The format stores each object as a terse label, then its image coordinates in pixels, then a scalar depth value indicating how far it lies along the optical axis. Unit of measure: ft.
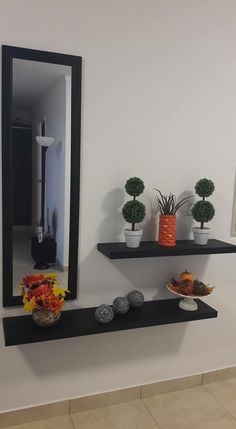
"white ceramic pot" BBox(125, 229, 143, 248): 5.69
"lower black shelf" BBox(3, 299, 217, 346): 5.05
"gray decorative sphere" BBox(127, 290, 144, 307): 6.00
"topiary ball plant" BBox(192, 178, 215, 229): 6.04
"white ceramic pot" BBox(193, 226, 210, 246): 6.14
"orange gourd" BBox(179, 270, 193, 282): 6.20
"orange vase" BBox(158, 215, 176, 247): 5.92
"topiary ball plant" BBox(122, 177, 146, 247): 5.57
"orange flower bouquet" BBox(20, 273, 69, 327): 5.00
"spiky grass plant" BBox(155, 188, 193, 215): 6.15
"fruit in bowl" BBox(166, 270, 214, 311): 6.04
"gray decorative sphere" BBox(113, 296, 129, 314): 5.72
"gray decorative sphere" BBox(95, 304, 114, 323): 5.44
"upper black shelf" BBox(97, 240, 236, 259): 5.47
